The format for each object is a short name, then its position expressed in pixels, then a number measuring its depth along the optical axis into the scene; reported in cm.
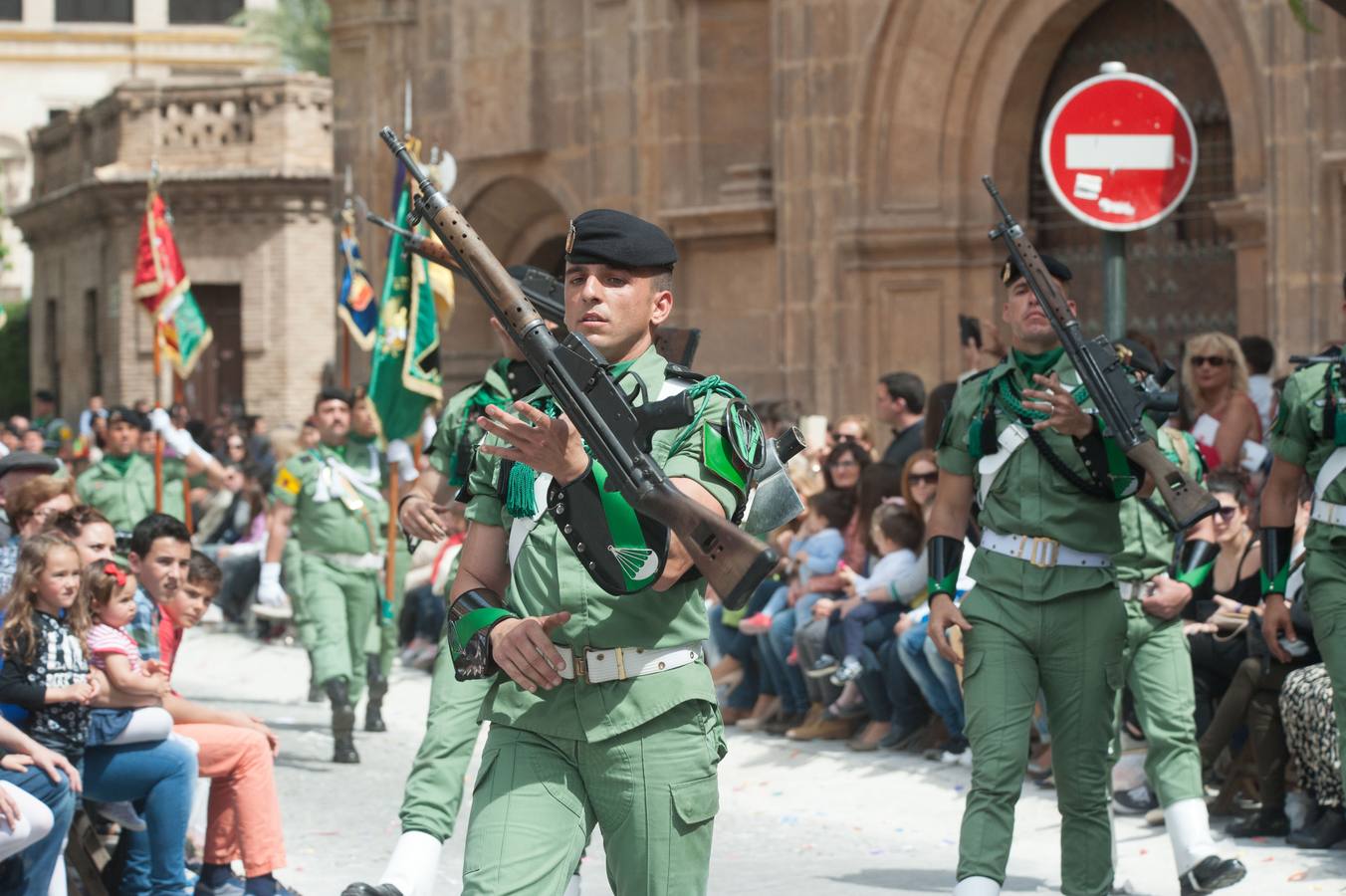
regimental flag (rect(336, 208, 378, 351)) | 1920
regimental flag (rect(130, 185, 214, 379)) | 1958
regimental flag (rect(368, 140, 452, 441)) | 1403
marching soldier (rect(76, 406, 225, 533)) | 1652
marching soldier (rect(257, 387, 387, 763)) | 1282
